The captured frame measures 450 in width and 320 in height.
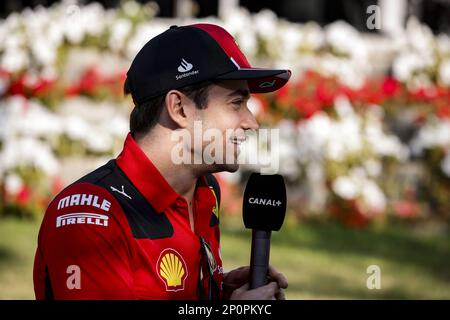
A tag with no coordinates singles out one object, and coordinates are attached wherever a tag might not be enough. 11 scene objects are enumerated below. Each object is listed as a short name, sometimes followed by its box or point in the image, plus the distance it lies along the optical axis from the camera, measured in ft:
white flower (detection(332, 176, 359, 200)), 32.50
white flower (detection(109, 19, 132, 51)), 35.14
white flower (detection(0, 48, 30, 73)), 33.73
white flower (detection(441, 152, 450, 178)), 33.60
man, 9.55
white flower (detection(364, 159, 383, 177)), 33.47
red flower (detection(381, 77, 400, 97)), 35.86
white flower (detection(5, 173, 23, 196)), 30.76
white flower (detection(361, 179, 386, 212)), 32.53
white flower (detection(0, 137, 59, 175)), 30.83
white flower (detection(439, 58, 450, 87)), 36.55
